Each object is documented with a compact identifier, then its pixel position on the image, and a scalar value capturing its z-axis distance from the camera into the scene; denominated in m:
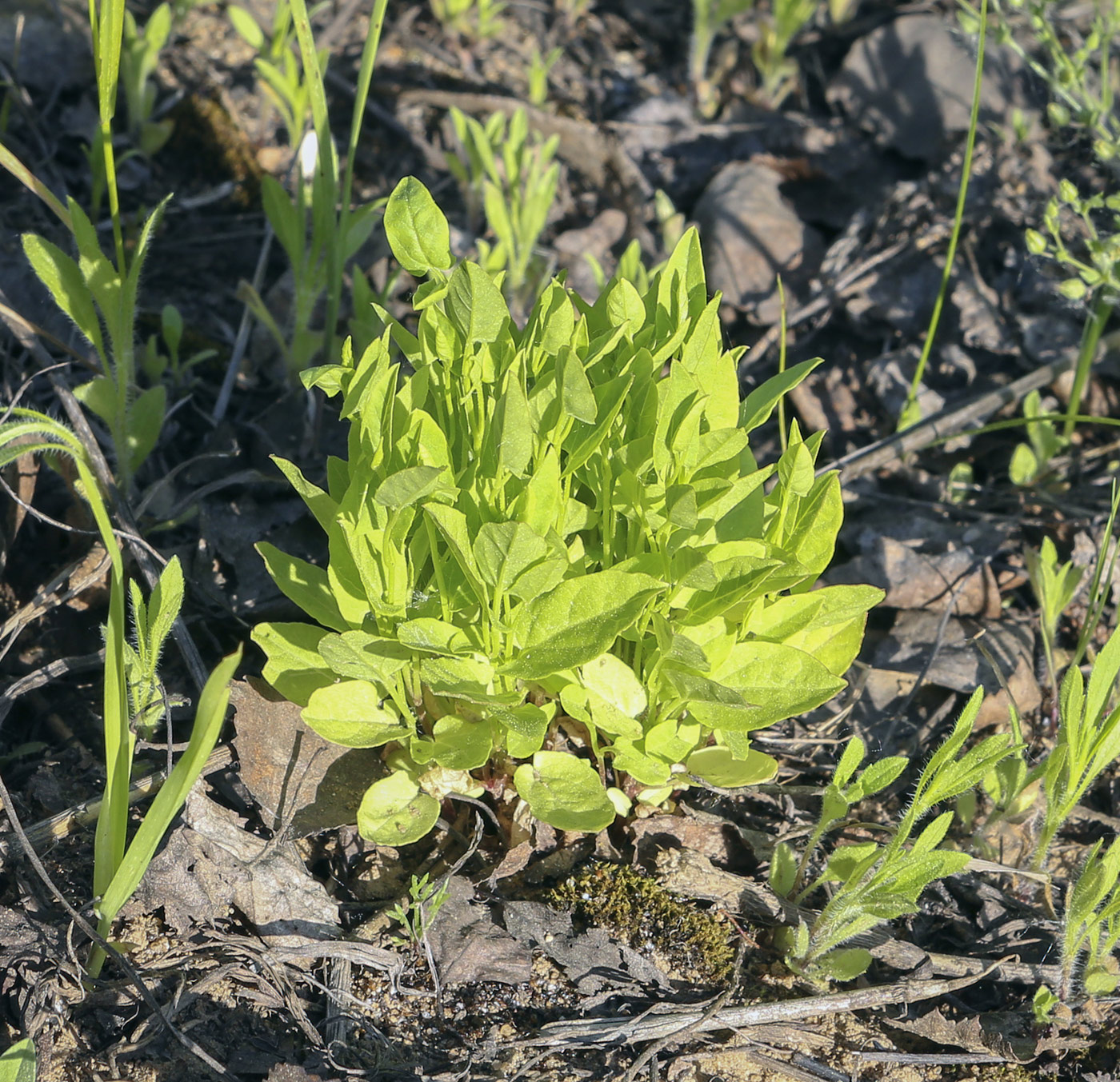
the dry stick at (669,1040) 1.85
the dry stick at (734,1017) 1.89
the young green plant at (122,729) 1.57
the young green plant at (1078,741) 1.96
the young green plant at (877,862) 1.85
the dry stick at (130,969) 1.79
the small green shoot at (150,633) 1.97
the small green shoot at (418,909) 1.89
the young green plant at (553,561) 1.82
